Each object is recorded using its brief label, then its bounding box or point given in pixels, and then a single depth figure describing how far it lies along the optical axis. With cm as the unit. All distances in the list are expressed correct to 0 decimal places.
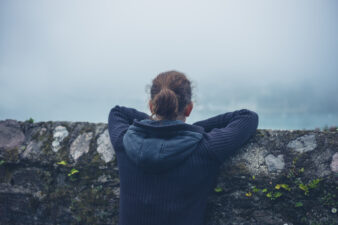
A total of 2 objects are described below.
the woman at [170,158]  180
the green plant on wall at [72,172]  268
